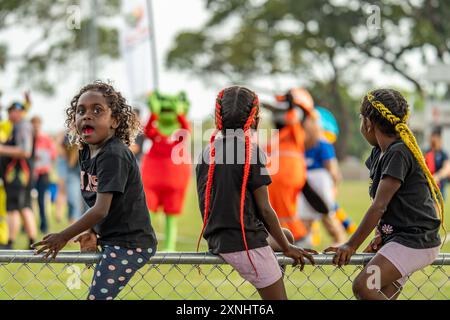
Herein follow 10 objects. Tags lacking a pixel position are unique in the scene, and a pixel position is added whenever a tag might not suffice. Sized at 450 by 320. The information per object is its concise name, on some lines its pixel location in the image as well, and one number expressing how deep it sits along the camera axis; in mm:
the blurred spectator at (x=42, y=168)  23297
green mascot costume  17219
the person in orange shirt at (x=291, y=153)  16250
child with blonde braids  7105
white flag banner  28937
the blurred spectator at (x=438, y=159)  21937
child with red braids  7066
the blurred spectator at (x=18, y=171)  17562
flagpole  29187
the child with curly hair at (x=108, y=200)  6922
